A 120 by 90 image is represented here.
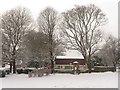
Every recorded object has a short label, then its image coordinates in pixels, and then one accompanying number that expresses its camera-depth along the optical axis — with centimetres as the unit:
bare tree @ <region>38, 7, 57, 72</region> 5025
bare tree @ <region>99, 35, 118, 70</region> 6247
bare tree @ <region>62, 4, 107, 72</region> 4781
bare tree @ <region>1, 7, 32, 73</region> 4775
